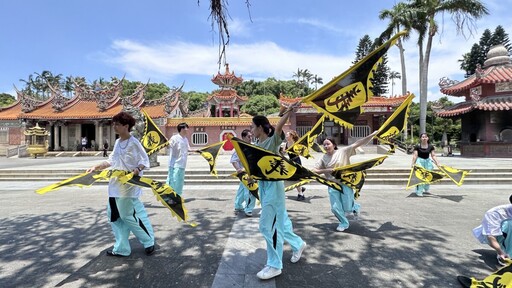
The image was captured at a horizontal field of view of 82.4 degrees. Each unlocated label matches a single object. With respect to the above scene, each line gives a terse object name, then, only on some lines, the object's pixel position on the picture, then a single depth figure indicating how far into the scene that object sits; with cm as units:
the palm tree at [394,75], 6094
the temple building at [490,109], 1778
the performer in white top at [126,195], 331
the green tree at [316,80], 5678
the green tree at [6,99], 4642
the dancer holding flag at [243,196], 522
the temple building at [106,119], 2433
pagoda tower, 3047
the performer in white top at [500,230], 312
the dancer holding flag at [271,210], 290
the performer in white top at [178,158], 599
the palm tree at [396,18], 2045
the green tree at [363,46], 4603
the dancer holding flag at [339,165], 436
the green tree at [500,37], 3784
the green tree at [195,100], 4853
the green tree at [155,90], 4914
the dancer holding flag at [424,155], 712
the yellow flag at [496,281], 244
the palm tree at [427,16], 1819
